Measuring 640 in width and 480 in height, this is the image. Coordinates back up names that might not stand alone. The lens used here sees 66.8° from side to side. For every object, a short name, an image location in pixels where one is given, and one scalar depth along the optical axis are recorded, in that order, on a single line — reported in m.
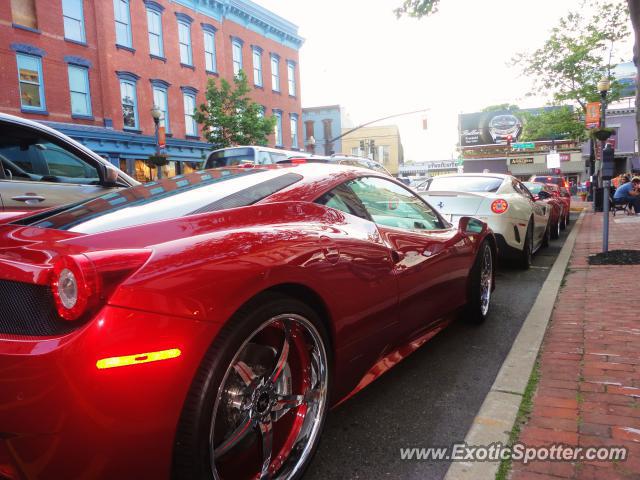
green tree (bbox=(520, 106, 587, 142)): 26.67
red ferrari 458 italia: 1.40
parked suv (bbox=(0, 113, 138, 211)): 3.95
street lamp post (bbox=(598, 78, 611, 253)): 6.95
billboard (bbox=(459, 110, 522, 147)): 54.81
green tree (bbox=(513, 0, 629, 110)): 22.64
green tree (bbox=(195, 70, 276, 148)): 20.92
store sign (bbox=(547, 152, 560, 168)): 25.06
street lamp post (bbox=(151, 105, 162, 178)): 16.14
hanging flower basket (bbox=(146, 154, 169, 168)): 16.11
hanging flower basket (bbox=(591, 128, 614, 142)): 8.37
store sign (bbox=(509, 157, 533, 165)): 54.56
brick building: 16.62
